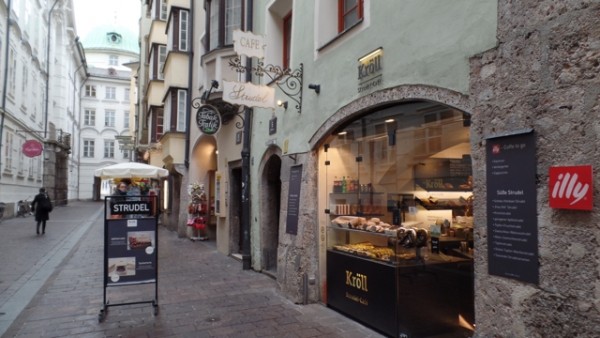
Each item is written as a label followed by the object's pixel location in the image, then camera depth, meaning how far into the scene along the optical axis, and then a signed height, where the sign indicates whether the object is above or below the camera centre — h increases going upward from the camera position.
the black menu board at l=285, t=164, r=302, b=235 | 7.21 -0.20
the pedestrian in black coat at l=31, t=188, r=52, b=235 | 15.25 -0.79
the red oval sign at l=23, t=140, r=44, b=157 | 21.50 +1.83
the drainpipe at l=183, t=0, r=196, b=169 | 15.32 +3.72
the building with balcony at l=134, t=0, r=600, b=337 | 3.22 +0.31
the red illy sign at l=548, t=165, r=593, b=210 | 3.00 +0.02
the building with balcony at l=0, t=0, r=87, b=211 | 21.47 +5.84
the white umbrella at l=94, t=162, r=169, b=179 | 13.02 +0.47
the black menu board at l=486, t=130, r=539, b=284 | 3.41 -0.14
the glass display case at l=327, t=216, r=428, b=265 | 5.38 -0.68
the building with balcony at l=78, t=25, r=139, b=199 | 52.62 +7.86
